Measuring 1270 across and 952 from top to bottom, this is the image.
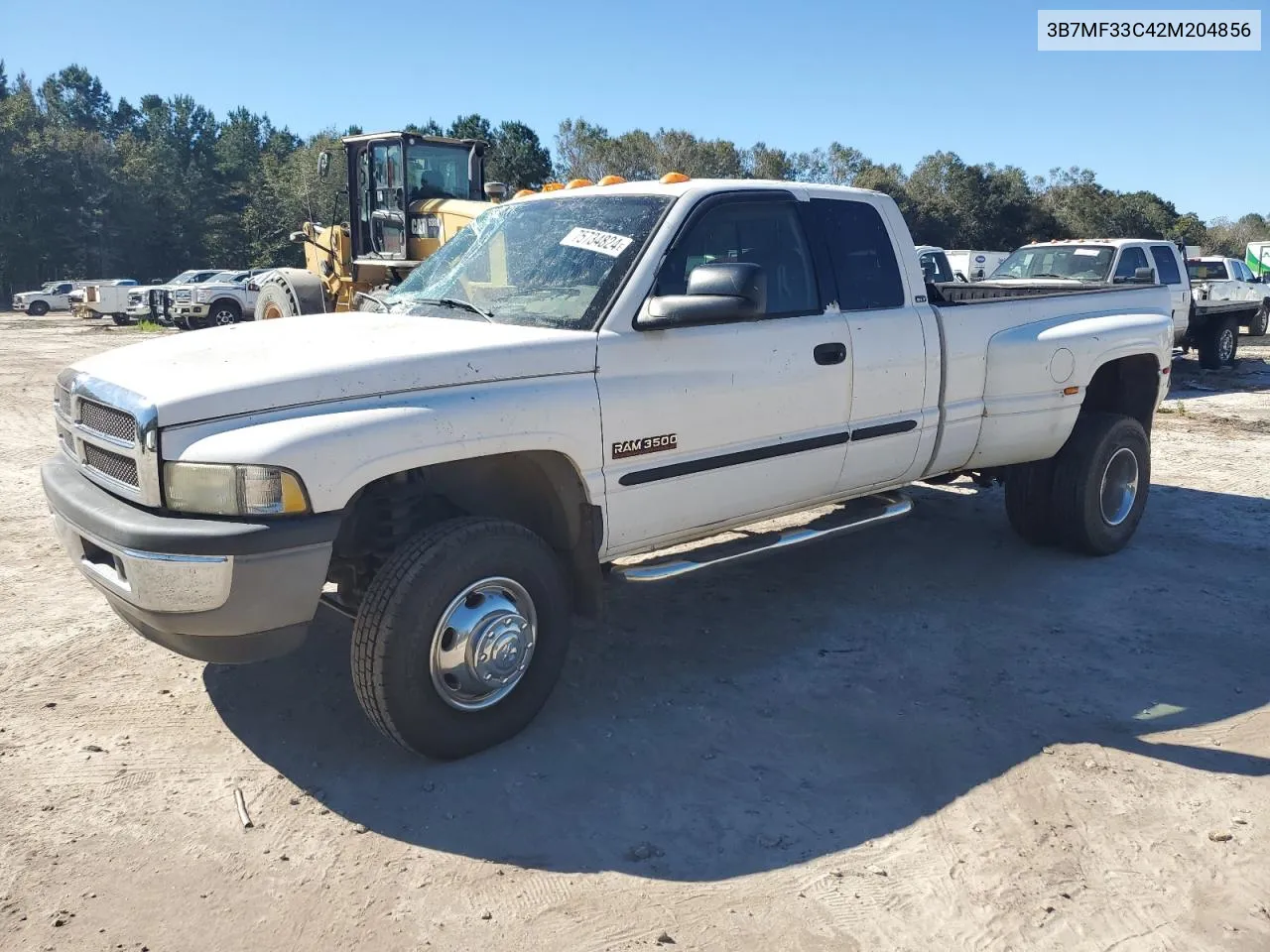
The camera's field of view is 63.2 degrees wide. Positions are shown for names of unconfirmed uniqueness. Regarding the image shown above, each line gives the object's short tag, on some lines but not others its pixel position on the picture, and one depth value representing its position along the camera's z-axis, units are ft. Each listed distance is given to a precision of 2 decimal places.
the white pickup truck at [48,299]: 127.13
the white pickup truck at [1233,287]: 54.90
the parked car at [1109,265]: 46.21
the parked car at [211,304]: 83.35
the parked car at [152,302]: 91.91
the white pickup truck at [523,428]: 10.62
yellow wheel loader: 41.73
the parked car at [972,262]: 86.69
